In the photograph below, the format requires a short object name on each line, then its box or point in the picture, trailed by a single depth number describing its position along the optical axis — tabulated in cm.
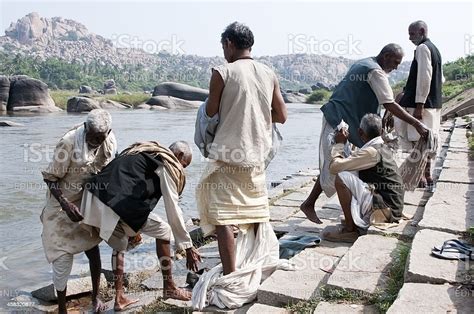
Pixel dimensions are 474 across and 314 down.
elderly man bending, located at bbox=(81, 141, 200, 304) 345
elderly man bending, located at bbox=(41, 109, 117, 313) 345
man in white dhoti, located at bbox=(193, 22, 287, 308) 317
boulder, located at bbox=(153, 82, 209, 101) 4181
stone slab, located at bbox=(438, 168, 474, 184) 553
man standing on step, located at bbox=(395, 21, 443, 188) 536
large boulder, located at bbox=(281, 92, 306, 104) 5386
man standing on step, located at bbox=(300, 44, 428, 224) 445
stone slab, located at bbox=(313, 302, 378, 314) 271
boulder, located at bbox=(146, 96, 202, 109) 3841
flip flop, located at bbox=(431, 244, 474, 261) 313
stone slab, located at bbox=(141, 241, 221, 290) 401
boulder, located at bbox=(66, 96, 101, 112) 3192
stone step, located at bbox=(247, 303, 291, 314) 286
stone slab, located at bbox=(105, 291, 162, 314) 355
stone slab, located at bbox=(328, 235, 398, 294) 297
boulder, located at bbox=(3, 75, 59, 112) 3180
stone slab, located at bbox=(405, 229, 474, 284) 284
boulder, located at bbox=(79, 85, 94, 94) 5831
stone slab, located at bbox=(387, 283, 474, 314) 249
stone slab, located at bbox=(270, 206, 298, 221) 562
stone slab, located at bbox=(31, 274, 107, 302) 418
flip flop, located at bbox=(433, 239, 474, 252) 324
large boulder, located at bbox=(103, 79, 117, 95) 5991
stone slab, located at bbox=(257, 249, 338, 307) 300
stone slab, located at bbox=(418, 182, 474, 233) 379
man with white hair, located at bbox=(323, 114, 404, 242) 409
